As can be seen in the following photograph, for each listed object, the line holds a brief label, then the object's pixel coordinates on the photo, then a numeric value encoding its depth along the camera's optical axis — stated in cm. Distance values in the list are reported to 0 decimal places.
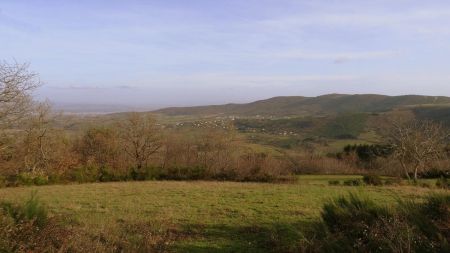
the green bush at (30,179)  3303
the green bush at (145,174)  3956
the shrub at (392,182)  3046
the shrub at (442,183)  2917
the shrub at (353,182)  3088
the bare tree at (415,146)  4462
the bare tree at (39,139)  3812
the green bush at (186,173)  4025
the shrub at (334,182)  3265
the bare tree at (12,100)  1769
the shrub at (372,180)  3119
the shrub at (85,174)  3703
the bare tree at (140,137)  5374
